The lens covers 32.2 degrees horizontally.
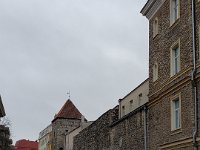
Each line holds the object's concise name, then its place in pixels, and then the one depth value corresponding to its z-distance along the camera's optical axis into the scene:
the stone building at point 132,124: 20.63
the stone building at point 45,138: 60.55
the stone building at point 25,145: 84.55
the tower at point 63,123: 53.13
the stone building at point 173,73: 14.93
